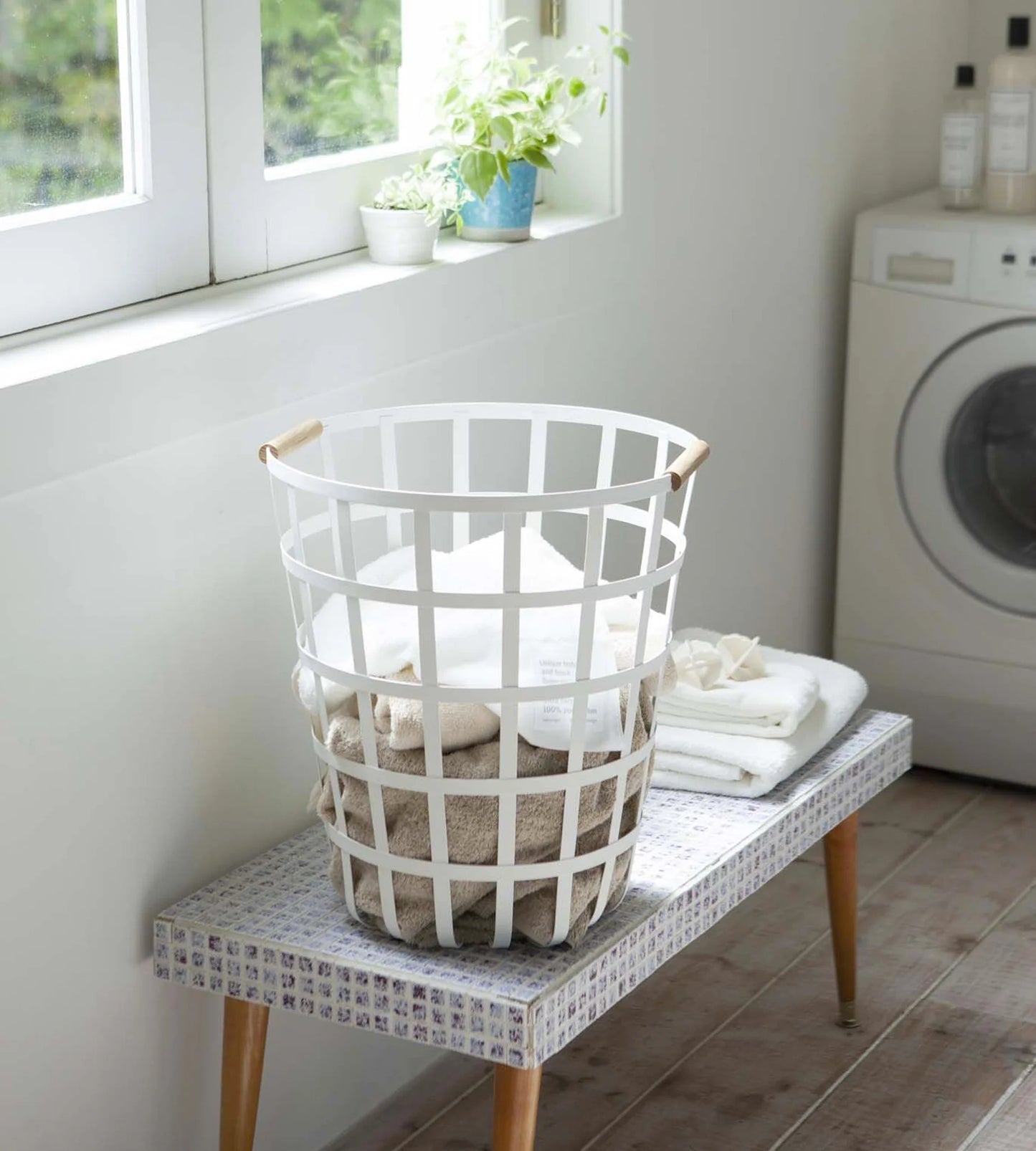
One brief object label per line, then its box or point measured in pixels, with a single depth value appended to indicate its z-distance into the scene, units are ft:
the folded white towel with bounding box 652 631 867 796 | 12.33
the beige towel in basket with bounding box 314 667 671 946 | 10.92
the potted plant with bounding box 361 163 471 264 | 12.45
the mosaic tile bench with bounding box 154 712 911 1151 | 10.86
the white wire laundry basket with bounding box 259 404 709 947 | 10.63
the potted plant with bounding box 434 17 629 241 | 12.72
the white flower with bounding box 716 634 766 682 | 12.93
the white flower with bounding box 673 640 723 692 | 12.88
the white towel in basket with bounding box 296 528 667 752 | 10.87
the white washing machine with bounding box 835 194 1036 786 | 15.31
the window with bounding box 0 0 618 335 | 11.24
